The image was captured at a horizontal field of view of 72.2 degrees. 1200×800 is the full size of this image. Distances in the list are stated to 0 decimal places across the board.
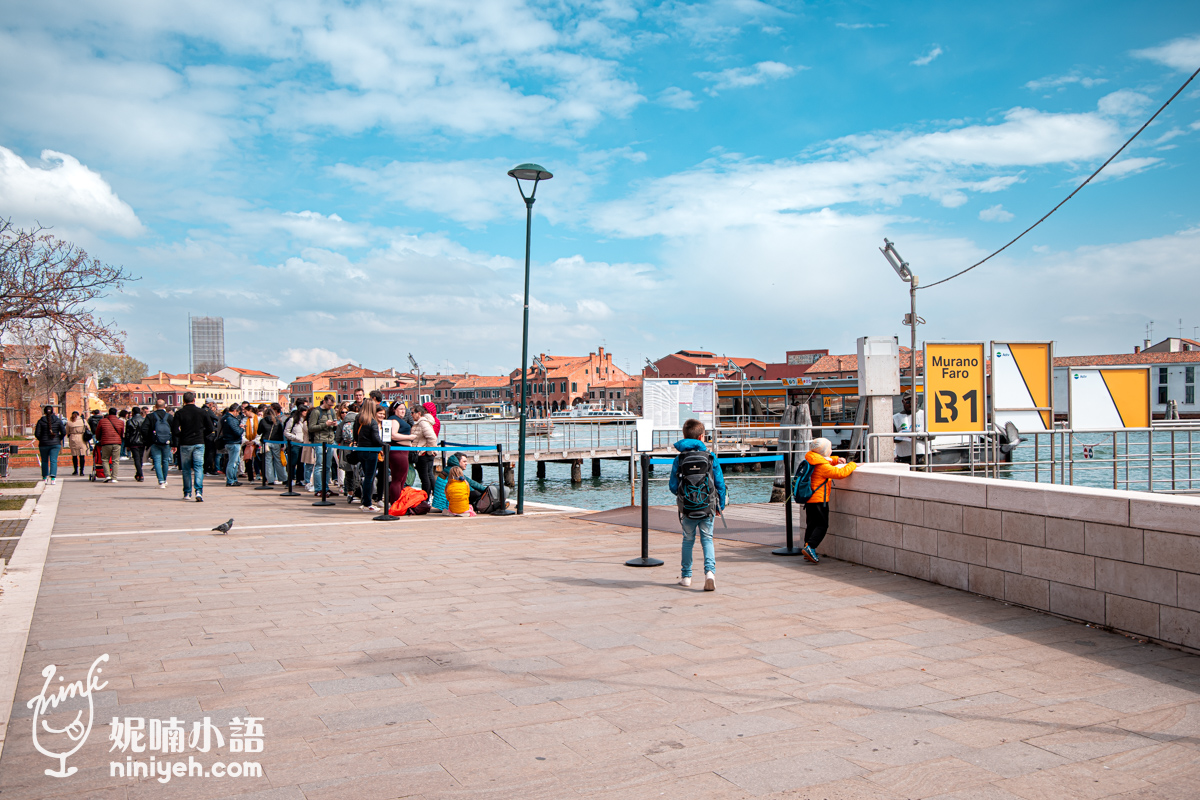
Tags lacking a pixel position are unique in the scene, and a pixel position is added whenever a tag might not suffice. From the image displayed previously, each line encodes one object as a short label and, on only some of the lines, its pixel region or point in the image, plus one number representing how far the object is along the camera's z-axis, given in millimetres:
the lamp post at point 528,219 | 12233
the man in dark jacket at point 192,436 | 13641
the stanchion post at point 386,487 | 11945
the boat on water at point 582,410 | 118312
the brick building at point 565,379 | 146375
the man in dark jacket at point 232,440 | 16237
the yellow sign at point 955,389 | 13141
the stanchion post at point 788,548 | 8602
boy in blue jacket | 7066
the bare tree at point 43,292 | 13078
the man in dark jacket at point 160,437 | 15852
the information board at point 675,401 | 18172
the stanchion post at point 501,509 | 12476
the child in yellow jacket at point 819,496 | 8039
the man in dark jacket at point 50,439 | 17500
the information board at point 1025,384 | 13523
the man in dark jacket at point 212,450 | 14469
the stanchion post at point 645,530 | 7968
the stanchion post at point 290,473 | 15848
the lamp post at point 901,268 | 22031
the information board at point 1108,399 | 14289
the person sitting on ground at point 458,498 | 12398
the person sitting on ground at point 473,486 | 12664
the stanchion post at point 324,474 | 14109
